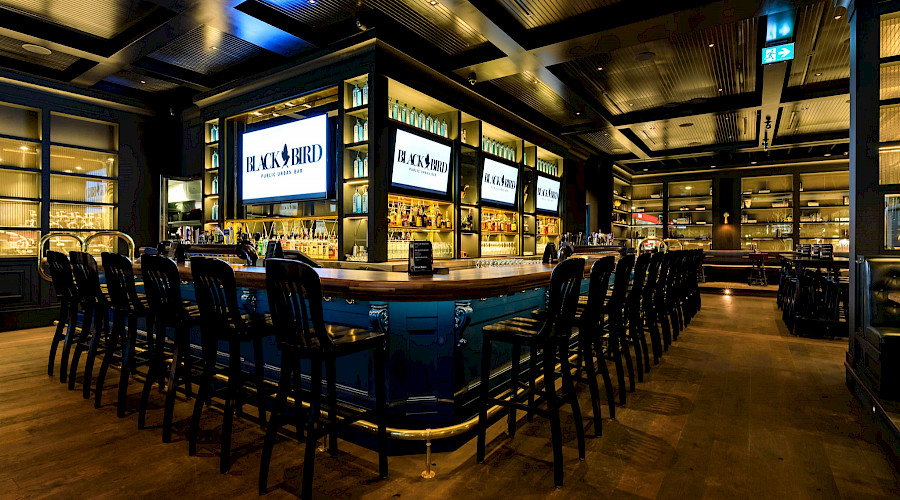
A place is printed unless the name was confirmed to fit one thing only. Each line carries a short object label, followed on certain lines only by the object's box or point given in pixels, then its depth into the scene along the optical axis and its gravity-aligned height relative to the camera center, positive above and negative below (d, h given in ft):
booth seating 8.89 -1.70
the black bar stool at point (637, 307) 11.91 -1.61
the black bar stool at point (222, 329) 7.35 -1.40
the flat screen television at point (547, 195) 27.96 +3.36
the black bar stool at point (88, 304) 10.82 -1.42
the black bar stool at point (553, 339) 6.96 -1.49
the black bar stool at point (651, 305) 13.82 -1.76
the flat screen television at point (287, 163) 17.61 +3.49
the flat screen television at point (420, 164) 17.06 +3.34
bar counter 7.39 -1.49
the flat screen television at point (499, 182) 22.18 +3.35
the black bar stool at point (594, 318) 8.26 -1.34
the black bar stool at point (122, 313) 9.78 -1.53
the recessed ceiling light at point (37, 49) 16.87 +7.47
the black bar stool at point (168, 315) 8.45 -1.36
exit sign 16.48 +7.20
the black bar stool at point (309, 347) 6.23 -1.46
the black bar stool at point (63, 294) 12.02 -1.34
